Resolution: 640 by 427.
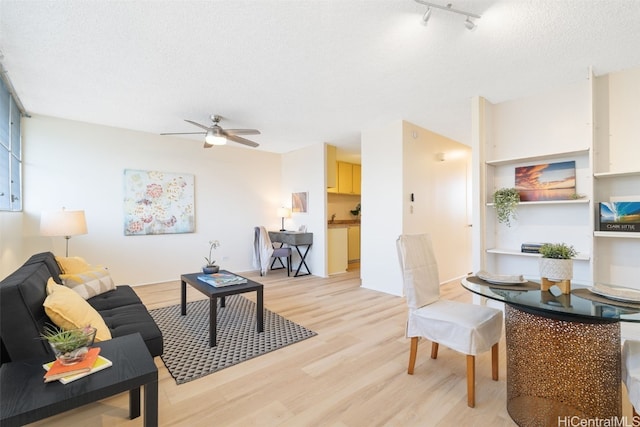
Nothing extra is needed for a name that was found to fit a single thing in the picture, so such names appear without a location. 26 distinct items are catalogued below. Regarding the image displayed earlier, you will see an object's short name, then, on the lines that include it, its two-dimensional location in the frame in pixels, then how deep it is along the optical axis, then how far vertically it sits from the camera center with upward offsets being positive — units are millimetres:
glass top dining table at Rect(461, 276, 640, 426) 1445 -753
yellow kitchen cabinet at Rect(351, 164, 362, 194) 6945 +899
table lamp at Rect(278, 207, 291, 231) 5836 +63
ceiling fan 3615 +1047
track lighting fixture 1796 +1323
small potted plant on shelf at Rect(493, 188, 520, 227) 3094 +128
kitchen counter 6743 -183
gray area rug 2211 -1149
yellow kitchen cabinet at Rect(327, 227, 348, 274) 5527 -692
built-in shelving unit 2656 +533
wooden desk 5324 -484
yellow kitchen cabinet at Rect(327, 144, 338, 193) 5391 +933
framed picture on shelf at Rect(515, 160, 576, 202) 2924 +357
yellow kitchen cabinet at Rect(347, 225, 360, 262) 6472 -640
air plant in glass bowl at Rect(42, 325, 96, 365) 1210 -562
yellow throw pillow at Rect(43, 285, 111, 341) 1547 -547
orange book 1154 -646
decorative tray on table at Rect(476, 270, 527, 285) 1869 -434
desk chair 5262 -682
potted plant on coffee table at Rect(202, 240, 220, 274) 3277 -623
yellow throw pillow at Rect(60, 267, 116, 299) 2473 -615
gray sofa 1353 -551
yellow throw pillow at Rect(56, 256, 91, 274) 2680 -479
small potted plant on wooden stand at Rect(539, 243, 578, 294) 1645 -306
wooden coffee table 2480 -723
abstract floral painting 4555 +215
